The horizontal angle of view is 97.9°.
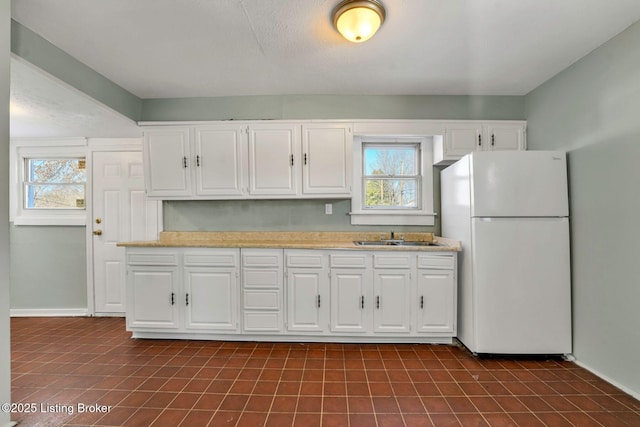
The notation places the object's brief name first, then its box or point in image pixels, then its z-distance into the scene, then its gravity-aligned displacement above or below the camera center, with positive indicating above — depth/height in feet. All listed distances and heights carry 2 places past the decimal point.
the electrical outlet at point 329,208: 9.86 +0.20
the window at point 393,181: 9.79 +1.17
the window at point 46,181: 11.19 +1.44
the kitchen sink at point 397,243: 9.35 -1.01
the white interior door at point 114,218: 10.70 -0.09
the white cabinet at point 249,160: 9.08 +1.79
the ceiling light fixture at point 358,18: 5.11 +3.72
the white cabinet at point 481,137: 9.14 +2.48
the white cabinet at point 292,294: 8.13 -2.39
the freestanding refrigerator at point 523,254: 7.25 -1.10
